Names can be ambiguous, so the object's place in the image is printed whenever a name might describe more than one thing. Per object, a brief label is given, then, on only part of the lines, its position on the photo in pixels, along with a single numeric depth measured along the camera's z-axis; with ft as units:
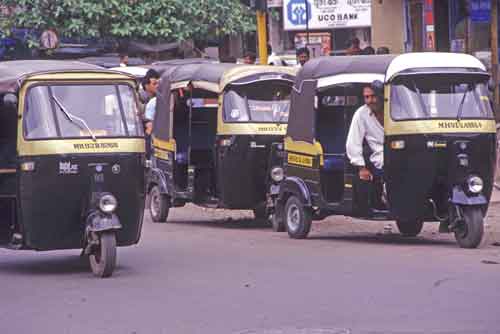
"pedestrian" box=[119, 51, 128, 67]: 103.29
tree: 133.49
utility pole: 75.53
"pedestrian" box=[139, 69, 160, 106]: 71.10
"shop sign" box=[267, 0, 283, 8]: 132.57
